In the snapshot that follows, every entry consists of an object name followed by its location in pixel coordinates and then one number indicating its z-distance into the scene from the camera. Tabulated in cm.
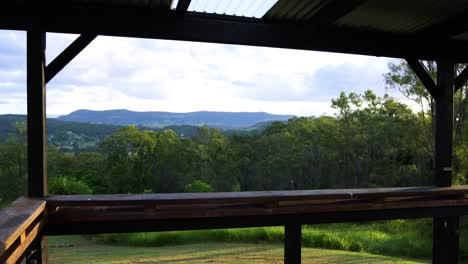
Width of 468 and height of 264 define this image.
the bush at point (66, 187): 1505
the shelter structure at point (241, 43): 256
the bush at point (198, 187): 1727
